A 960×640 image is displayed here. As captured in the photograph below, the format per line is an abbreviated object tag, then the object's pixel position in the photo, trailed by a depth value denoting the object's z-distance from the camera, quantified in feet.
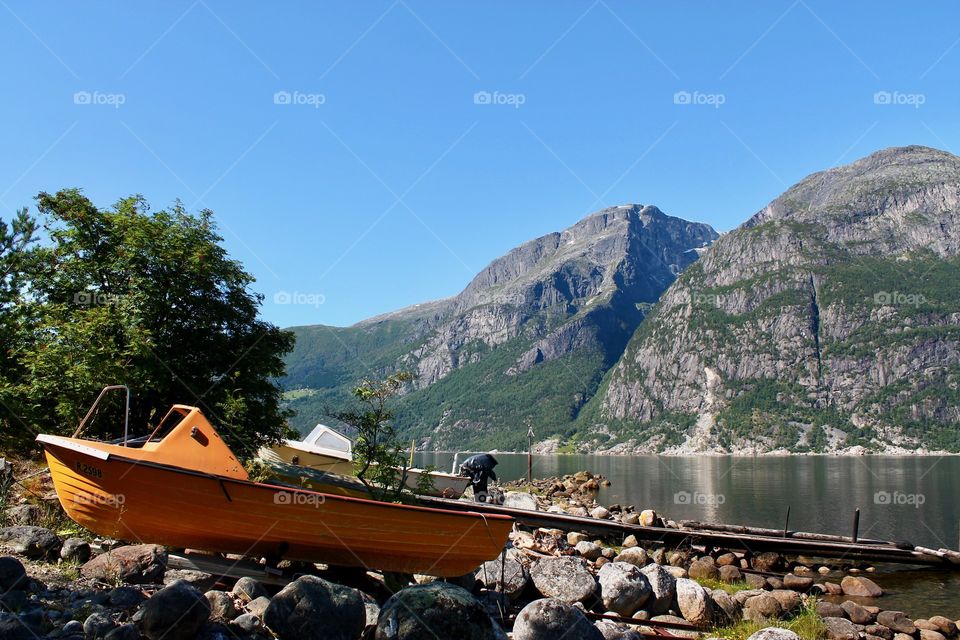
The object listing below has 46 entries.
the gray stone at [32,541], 31.40
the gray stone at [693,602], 42.37
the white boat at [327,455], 82.99
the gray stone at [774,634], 33.14
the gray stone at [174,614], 24.11
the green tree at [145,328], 45.11
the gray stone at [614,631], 33.64
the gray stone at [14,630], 22.29
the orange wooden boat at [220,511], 32.27
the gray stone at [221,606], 27.35
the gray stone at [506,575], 40.09
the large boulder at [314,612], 26.76
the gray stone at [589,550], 59.62
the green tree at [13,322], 35.19
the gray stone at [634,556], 57.11
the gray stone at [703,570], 59.57
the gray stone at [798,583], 57.77
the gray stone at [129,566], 29.76
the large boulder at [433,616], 27.50
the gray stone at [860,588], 57.03
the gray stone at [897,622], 44.46
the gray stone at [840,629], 41.29
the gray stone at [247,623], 26.76
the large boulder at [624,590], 41.55
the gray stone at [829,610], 46.06
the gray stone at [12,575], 26.05
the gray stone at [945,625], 45.01
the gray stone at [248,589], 30.76
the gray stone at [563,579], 41.09
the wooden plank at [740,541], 69.21
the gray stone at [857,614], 46.39
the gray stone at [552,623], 30.37
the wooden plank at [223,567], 33.27
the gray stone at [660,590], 43.42
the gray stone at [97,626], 22.93
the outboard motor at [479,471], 62.75
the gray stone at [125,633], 22.74
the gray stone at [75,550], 31.63
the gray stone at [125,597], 26.61
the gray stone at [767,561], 67.10
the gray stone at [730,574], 59.01
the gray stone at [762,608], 44.83
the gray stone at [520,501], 78.84
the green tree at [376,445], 43.68
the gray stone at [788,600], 46.24
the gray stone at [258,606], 29.04
